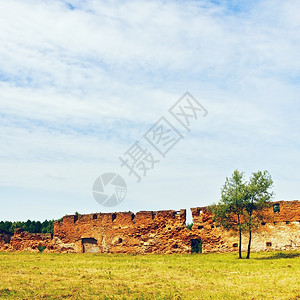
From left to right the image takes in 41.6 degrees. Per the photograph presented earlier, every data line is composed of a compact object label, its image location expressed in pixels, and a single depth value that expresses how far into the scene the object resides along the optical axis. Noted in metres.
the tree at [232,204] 24.36
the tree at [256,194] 24.11
